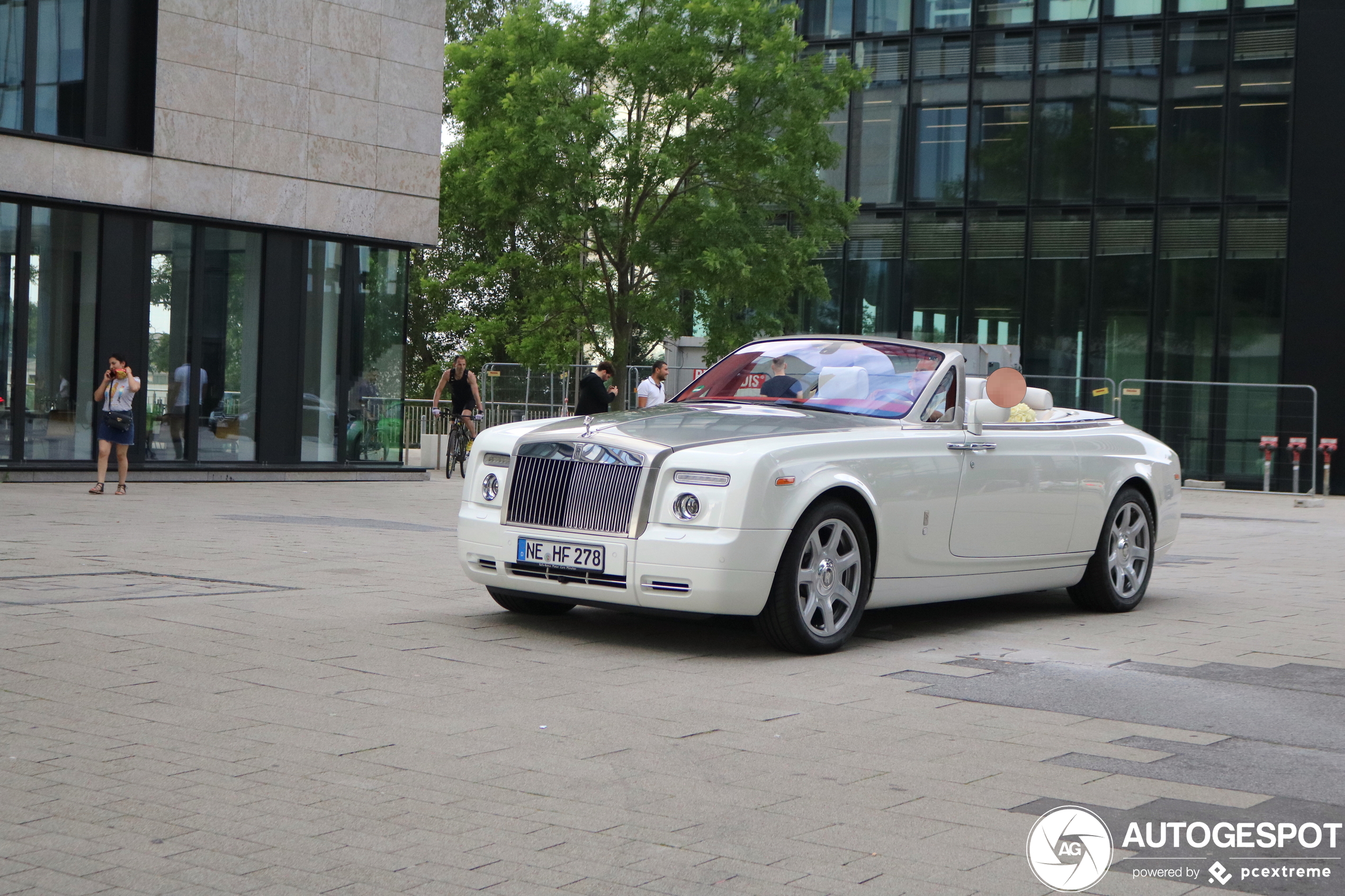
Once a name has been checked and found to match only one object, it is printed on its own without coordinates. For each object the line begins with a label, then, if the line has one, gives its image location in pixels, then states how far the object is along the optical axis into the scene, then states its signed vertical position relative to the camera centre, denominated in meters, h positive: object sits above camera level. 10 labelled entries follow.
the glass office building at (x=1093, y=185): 29.69 +5.02
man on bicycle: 23.89 +0.16
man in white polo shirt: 23.58 +0.36
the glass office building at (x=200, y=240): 17.73 +1.96
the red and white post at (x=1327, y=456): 27.70 -0.35
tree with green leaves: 27.02 +4.70
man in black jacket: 20.23 +0.17
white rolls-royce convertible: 6.99 -0.41
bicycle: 23.92 -0.65
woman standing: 16.34 -0.24
